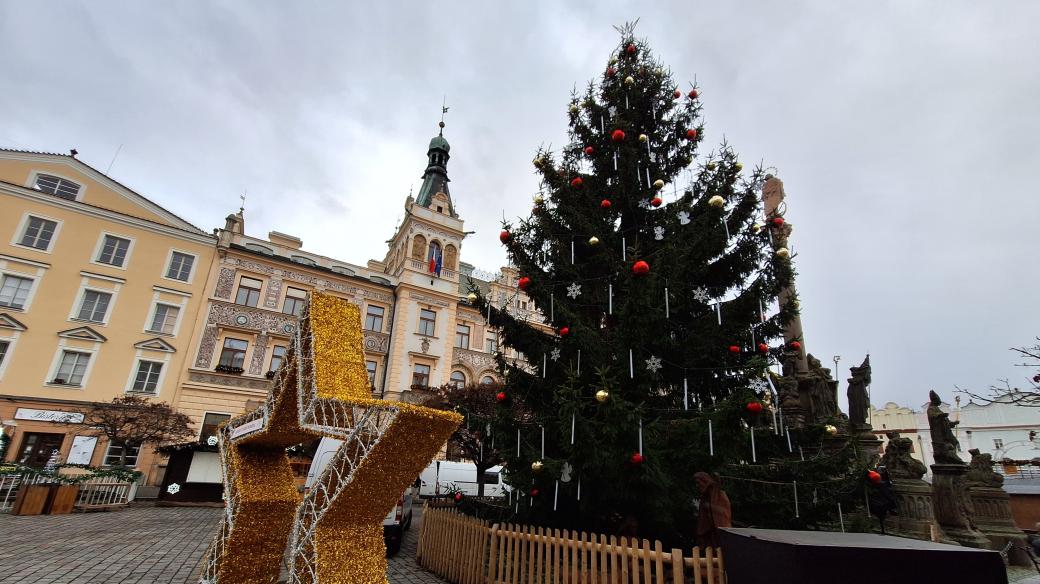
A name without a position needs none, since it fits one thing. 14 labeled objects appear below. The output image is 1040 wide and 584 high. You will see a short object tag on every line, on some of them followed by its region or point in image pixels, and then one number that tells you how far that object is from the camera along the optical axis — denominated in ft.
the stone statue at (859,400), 34.19
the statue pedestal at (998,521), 30.58
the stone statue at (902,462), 32.60
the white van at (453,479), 68.12
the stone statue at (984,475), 33.71
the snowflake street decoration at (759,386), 18.18
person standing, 16.74
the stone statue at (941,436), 32.83
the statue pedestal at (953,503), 31.12
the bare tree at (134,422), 54.34
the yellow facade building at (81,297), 65.05
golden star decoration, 13.38
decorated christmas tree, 19.60
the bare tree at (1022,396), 22.22
